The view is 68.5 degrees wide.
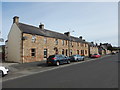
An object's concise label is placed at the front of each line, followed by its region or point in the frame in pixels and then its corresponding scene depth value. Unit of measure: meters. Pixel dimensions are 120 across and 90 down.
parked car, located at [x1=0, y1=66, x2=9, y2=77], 7.54
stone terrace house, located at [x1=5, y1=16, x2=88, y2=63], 16.15
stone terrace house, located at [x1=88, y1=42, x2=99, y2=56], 40.54
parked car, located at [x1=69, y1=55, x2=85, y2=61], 17.34
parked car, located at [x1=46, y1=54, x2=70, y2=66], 12.96
